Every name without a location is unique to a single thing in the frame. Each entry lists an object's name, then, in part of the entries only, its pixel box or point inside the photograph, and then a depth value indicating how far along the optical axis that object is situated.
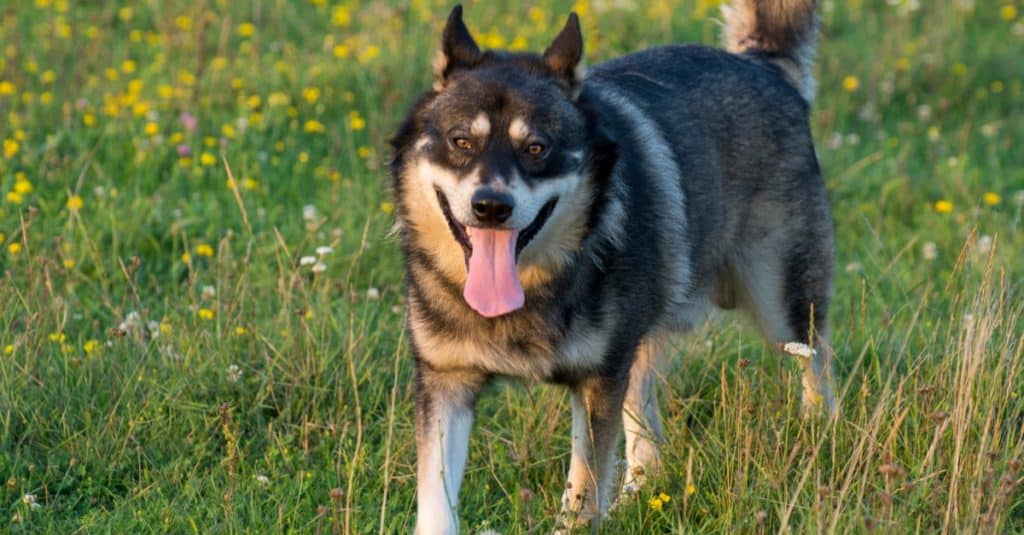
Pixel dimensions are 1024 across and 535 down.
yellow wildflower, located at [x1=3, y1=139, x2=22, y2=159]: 12.91
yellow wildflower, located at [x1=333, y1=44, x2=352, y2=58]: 16.33
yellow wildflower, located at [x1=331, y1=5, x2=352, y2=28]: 18.06
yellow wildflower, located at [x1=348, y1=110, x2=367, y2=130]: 14.63
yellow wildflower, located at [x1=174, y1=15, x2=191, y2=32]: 16.94
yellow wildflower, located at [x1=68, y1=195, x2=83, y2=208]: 11.37
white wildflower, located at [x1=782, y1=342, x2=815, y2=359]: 7.99
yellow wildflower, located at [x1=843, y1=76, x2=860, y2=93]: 17.03
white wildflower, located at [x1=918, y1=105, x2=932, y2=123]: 16.86
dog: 7.87
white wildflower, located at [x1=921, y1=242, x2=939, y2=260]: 12.82
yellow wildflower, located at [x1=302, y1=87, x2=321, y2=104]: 15.14
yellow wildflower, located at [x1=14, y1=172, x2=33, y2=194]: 12.05
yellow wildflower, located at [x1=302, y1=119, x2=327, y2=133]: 14.52
